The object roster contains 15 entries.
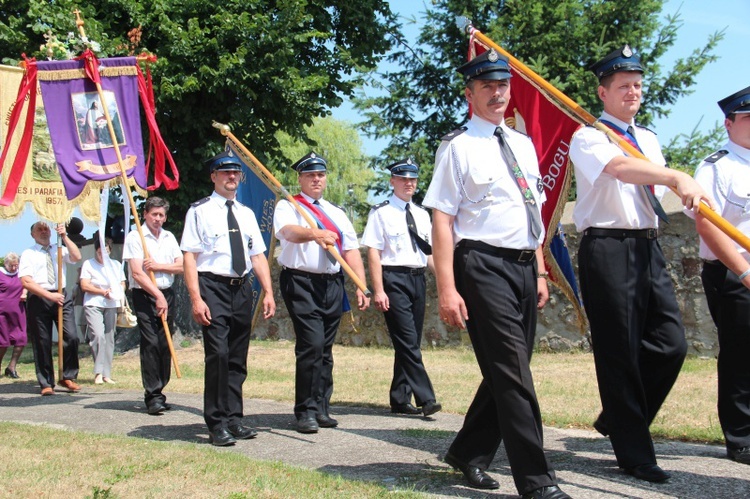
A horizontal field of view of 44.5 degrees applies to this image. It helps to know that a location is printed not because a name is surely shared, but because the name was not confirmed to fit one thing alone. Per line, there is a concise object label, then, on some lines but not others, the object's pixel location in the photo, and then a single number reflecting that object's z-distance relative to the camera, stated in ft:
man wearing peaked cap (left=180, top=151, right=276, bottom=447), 23.49
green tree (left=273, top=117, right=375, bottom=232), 162.20
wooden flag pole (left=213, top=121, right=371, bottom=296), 25.31
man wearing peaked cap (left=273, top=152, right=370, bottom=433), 25.09
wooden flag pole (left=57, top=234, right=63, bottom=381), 36.88
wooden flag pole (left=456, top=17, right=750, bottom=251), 14.49
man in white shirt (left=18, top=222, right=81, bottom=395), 37.19
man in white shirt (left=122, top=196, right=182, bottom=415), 29.78
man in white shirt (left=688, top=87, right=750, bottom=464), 18.74
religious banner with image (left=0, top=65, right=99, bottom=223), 33.96
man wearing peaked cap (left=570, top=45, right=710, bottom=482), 17.04
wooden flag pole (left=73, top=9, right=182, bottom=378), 30.32
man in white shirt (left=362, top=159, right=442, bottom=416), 27.61
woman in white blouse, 41.14
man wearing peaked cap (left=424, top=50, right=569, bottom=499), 15.47
